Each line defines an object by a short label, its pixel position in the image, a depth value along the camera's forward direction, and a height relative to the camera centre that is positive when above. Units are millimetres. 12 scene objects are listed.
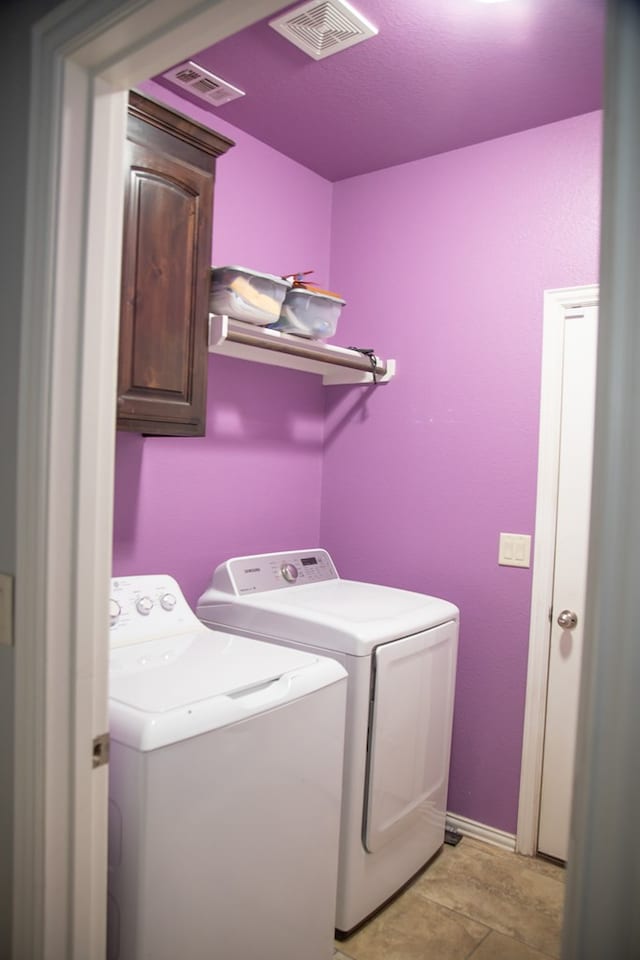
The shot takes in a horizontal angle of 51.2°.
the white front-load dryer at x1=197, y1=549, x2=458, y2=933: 1983 -721
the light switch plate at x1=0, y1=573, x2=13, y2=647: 1114 -273
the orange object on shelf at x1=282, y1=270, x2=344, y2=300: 2352 +624
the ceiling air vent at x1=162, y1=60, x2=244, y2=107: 2090 +1211
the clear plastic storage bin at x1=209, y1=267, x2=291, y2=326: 2045 +514
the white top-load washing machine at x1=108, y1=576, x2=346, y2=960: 1344 -753
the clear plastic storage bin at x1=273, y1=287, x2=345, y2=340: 2355 +526
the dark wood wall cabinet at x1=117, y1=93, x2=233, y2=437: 1738 +500
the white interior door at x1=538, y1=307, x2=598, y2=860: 2369 -366
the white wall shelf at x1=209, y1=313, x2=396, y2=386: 2094 +387
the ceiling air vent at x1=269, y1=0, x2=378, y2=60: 1763 +1198
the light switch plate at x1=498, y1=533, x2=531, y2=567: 2466 -297
